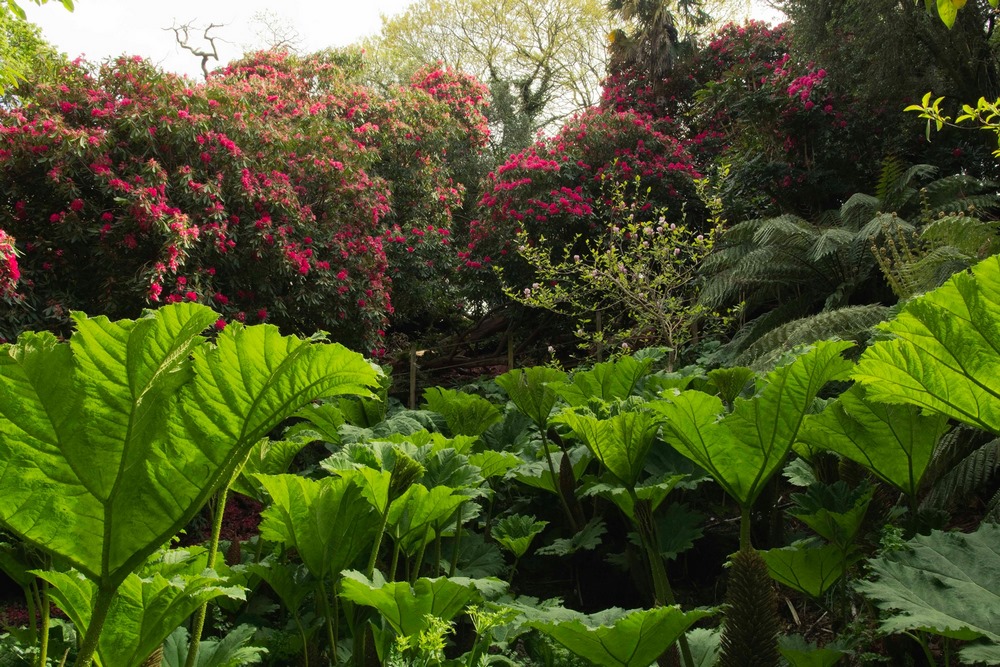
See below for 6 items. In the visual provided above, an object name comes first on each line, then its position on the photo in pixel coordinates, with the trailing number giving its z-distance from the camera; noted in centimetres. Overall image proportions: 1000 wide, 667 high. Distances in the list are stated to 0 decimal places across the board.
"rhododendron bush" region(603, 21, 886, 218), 802
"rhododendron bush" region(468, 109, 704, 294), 819
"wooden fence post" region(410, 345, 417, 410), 679
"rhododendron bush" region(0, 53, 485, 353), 532
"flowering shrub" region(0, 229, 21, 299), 445
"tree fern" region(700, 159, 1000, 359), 466
